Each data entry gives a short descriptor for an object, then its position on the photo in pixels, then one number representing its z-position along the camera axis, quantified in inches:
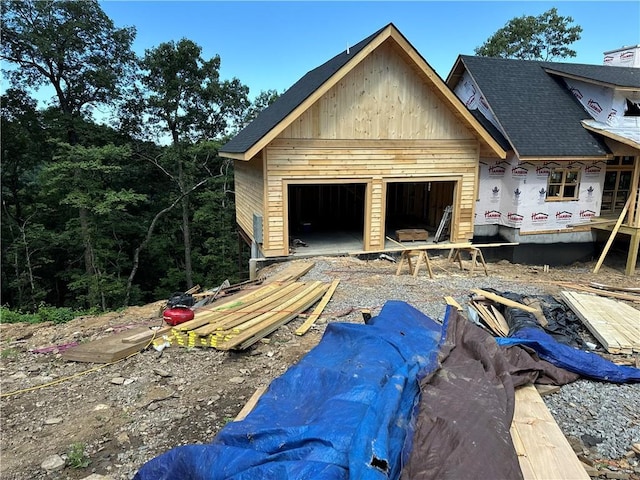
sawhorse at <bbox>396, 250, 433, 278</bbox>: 411.5
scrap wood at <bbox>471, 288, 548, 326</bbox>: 289.1
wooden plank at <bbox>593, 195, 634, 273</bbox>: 529.3
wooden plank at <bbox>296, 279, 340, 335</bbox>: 282.4
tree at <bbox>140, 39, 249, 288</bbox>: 918.4
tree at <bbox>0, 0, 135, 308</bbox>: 735.7
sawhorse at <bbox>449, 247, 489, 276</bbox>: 442.9
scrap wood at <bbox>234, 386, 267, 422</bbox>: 160.9
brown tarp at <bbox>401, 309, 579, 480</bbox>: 112.7
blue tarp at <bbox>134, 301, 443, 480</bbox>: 98.2
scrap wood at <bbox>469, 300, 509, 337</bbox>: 280.5
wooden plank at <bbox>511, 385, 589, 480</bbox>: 128.0
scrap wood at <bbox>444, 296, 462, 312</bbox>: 327.3
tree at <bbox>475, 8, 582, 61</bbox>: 1205.1
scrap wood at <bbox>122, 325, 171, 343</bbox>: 252.5
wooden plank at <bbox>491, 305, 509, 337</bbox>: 283.9
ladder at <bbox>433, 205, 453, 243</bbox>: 544.7
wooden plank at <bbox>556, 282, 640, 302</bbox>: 376.9
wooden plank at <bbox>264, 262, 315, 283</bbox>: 394.9
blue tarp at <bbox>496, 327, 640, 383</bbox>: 202.8
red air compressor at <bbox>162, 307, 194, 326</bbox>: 273.9
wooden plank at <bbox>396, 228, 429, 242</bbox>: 551.8
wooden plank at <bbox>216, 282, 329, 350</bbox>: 246.5
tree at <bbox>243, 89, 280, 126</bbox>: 1102.4
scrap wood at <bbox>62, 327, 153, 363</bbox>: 235.1
